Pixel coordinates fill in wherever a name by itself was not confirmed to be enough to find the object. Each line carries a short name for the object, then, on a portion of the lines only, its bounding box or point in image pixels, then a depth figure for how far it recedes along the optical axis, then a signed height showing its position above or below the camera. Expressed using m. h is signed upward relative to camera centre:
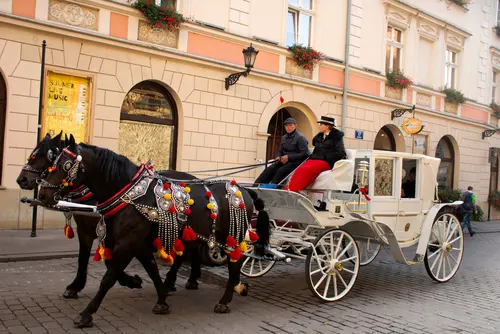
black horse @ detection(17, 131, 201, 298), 4.51 -0.59
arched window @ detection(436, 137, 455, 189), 20.20 +0.94
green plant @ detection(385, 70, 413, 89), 16.89 +3.69
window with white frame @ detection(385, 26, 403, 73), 17.27 +4.88
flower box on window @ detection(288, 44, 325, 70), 14.00 +3.62
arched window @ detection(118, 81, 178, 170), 11.54 +1.08
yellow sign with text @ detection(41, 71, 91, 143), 10.30 +1.30
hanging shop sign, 15.41 +1.88
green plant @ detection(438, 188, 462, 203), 18.28 -0.30
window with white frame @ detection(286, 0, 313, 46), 14.39 +4.70
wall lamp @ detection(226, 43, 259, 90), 11.66 +2.83
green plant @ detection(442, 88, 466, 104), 19.22 +3.68
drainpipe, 15.33 +3.80
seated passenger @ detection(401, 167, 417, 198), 7.45 -0.03
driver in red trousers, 6.36 +0.33
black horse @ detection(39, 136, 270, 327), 4.55 -0.41
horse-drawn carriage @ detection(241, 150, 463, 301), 6.09 -0.49
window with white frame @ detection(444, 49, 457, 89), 19.92 +4.91
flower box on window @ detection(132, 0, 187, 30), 11.04 +3.63
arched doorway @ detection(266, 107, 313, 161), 14.50 +1.55
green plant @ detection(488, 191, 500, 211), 21.70 -0.46
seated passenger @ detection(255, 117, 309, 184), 6.76 +0.30
